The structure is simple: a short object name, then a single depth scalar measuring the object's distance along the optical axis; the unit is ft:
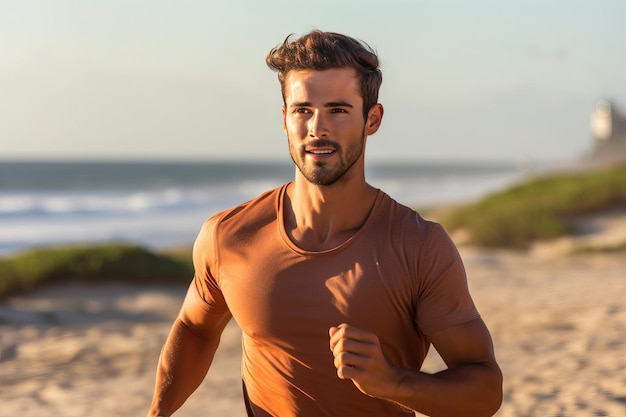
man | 7.32
